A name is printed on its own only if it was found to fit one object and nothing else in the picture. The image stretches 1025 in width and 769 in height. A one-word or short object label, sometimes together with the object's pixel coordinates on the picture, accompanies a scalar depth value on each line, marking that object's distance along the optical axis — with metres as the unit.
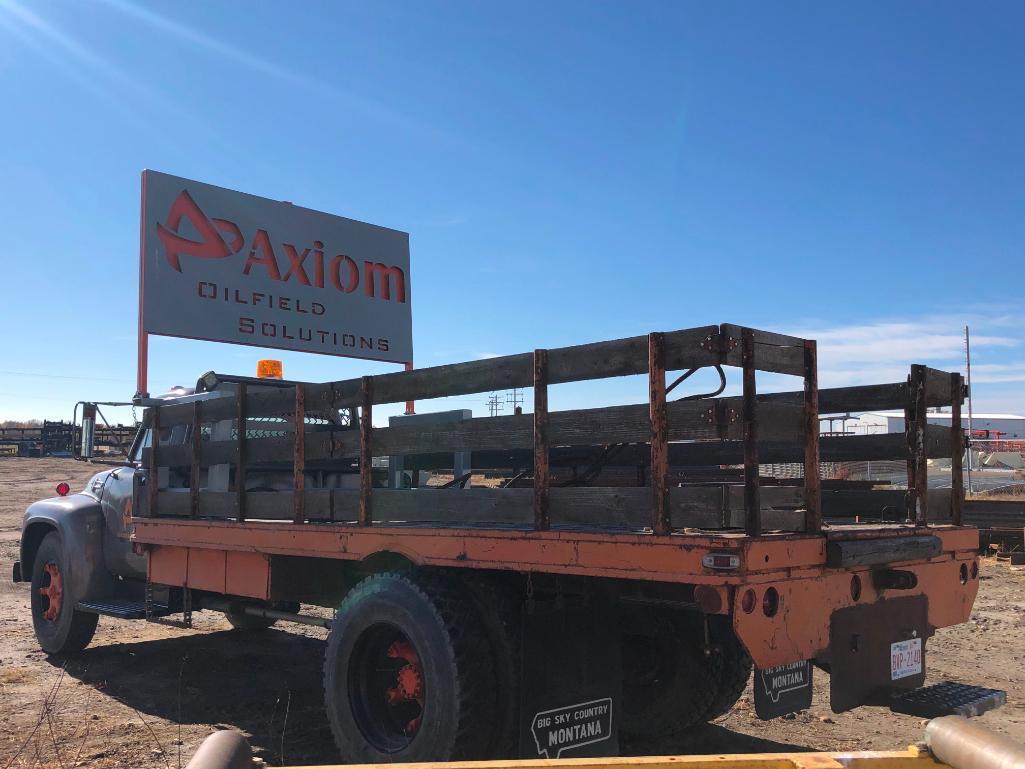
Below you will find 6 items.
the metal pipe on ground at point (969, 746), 2.12
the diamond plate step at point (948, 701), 3.61
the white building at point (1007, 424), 91.94
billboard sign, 8.42
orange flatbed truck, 3.20
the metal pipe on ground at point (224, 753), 2.17
